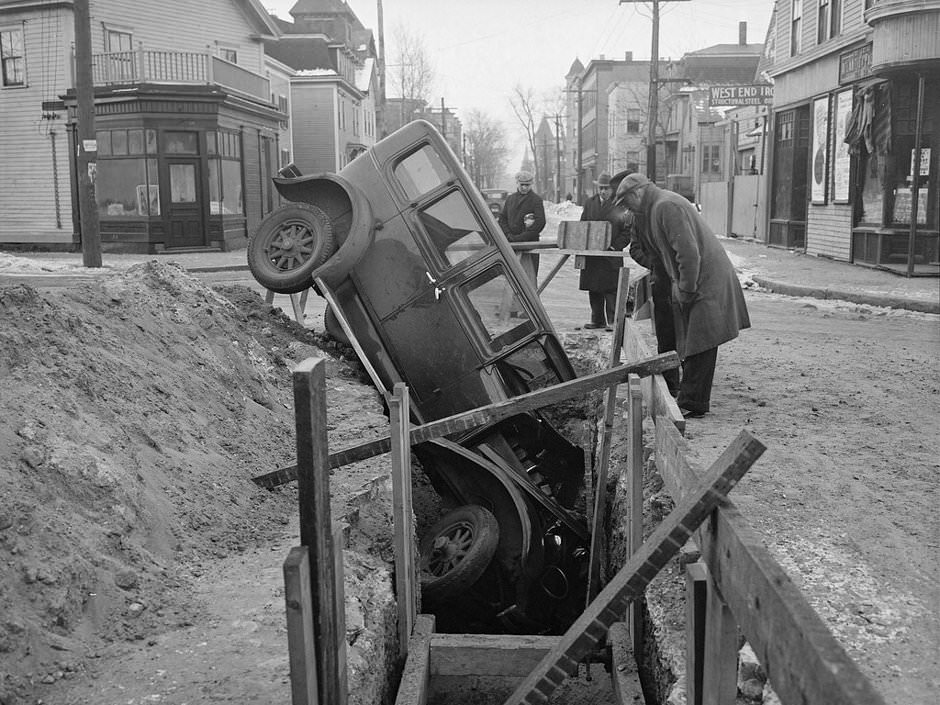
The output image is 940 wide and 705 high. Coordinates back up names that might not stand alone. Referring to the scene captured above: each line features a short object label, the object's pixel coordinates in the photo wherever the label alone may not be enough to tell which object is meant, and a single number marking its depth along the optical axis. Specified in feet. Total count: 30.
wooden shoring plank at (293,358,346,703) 7.61
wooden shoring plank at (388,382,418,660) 15.69
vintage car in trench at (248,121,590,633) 23.88
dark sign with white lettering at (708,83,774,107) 72.95
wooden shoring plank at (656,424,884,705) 5.33
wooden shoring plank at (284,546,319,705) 7.44
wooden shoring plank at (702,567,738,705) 8.00
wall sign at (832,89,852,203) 61.72
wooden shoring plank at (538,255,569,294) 38.97
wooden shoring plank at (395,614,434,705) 14.76
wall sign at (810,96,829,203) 66.08
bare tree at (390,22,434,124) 188.03
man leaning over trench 22.59
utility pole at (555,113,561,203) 249.32
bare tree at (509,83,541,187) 312.29
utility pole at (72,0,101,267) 55.01
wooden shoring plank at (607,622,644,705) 14.26
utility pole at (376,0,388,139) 110.63
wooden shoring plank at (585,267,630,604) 19.20
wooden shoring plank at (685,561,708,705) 8.39
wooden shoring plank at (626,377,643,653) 15.07
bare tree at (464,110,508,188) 312.66
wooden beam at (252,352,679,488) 17.58
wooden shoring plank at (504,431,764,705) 8.20
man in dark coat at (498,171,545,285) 41.70
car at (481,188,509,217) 177.06
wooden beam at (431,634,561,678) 16.97
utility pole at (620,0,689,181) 105.09
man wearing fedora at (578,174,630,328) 36.47
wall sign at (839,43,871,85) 56.80
